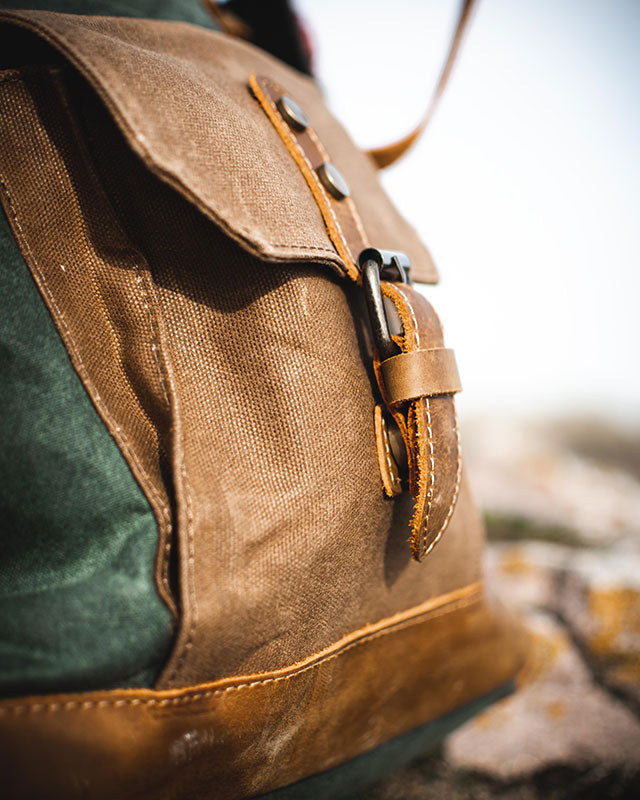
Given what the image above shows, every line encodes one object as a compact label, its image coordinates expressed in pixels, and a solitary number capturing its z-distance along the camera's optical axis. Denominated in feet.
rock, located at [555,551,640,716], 1.36
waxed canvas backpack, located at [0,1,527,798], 0.76
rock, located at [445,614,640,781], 1.21
